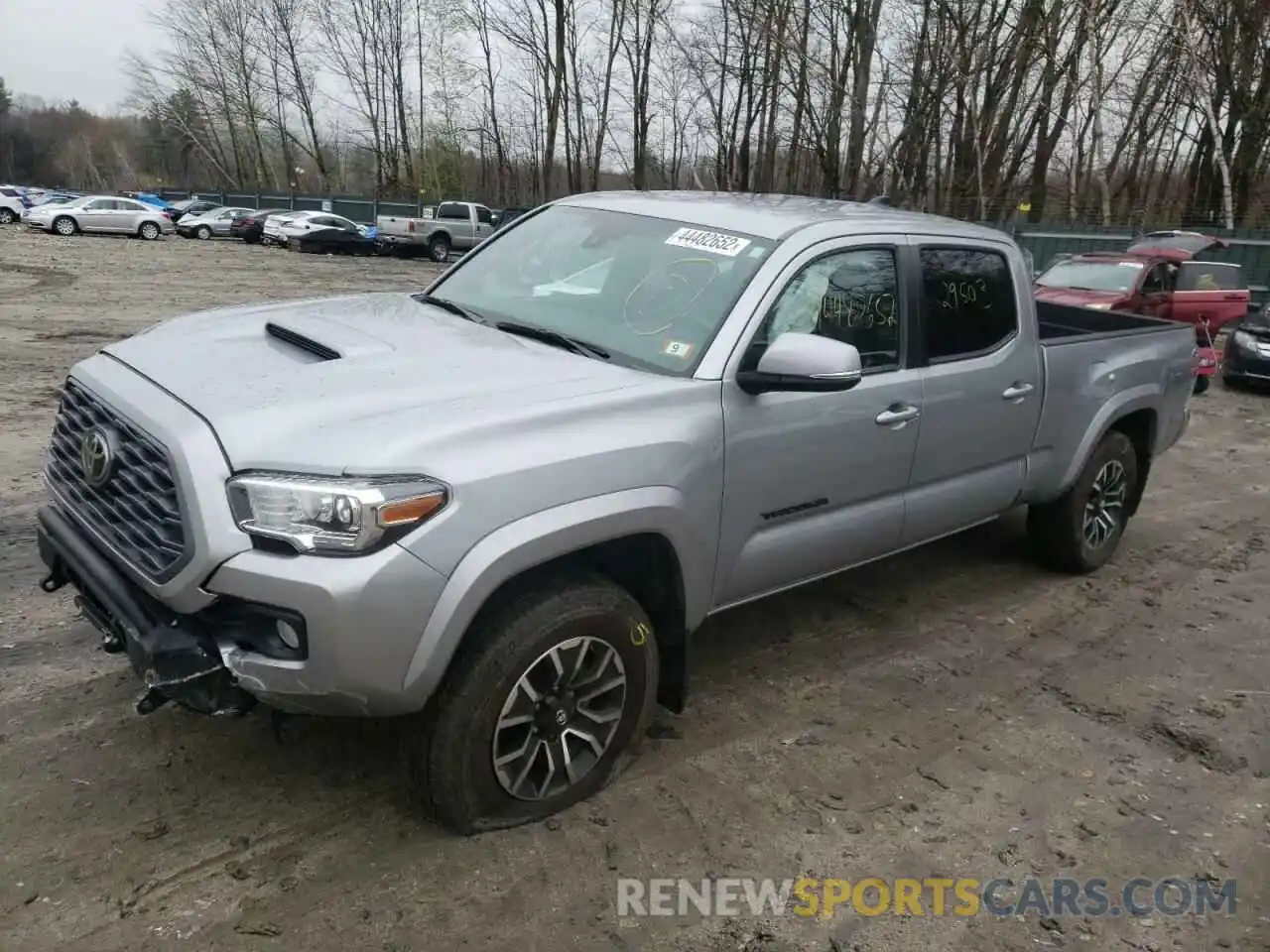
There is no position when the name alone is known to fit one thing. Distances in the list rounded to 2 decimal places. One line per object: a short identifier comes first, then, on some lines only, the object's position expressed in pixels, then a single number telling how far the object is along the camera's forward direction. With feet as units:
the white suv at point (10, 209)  121.39
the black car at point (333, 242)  106.11
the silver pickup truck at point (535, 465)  8.14
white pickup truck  105.70
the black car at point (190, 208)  127.13
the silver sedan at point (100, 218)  105.40
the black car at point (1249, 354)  40.16
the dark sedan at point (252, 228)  113.80
